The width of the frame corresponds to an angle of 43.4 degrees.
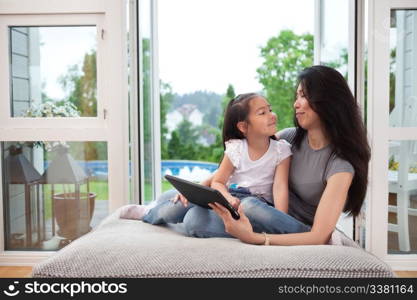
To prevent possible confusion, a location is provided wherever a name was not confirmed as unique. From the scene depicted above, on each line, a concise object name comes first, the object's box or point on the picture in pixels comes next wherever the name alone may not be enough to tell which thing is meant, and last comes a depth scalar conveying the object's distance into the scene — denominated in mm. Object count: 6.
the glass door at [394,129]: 3160
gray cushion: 1577
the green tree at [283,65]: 8242
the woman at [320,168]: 1775
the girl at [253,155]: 2025
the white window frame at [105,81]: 3166
